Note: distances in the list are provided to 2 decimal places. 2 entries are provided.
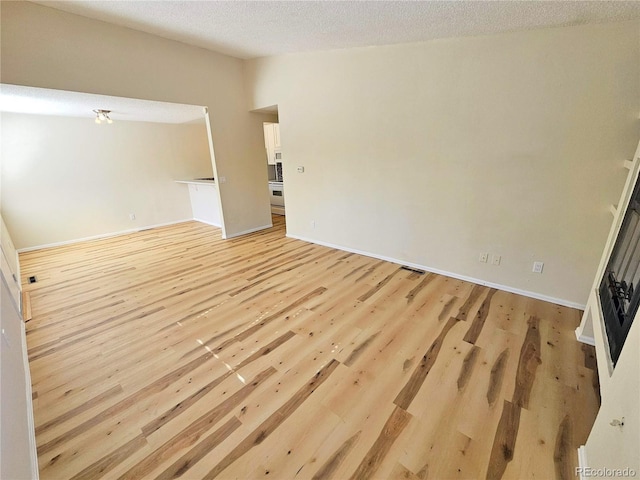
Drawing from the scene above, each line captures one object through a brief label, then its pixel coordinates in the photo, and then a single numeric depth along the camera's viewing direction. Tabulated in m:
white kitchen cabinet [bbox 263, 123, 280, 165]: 6.89
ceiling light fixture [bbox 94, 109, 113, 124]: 4.01
